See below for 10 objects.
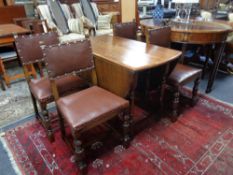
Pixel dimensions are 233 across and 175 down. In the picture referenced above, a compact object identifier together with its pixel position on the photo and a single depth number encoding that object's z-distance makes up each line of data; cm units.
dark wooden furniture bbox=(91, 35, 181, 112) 147
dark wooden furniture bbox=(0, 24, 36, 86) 261
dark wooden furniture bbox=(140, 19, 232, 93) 214
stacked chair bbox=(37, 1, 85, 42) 350
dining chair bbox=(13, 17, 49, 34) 326
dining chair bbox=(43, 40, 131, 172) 133
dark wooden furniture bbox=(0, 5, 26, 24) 360
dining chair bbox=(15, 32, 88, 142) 166
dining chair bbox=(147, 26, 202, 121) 191
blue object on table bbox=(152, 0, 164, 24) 280
